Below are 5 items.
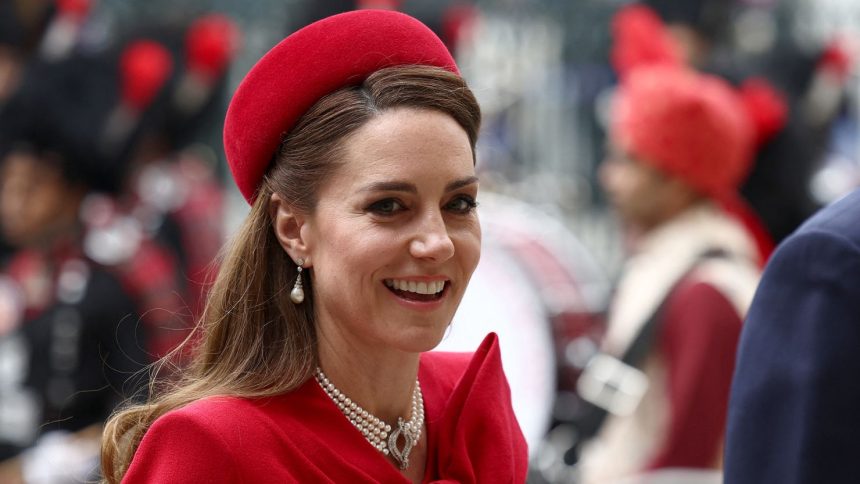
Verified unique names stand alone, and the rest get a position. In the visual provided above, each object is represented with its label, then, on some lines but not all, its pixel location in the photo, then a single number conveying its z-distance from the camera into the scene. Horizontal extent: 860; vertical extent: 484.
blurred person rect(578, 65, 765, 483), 9.67
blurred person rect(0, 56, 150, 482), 12.70
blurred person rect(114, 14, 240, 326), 18.09
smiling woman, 4.94
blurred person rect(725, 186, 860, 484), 4.70
